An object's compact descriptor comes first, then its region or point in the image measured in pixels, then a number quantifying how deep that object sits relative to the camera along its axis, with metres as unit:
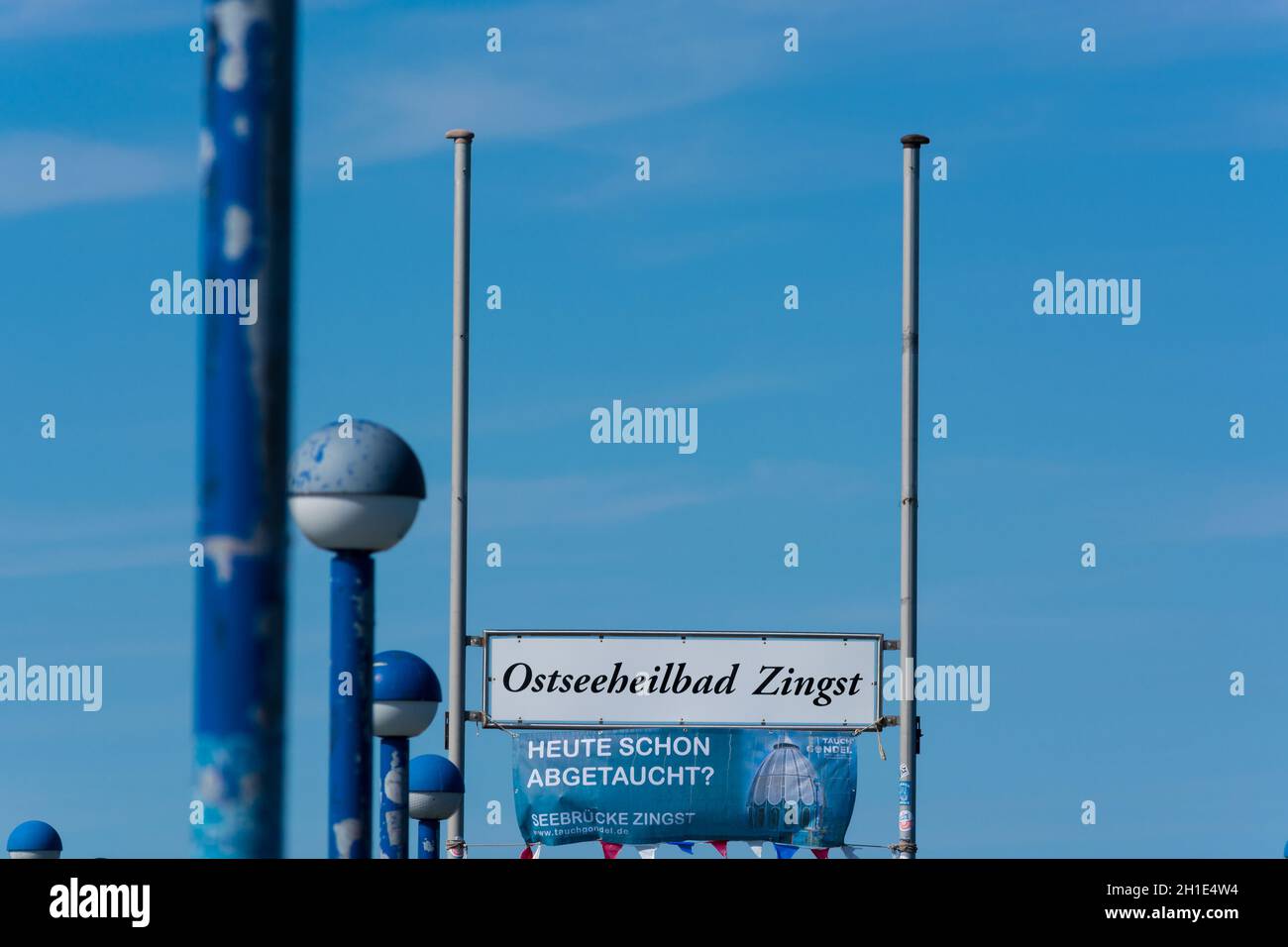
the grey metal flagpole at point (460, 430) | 23.95
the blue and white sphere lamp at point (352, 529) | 8.90
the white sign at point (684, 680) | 24.94
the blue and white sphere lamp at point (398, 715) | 13.76
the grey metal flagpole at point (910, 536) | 23.31
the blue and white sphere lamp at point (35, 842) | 22.19
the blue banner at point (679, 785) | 24.98
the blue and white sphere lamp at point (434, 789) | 17.97
